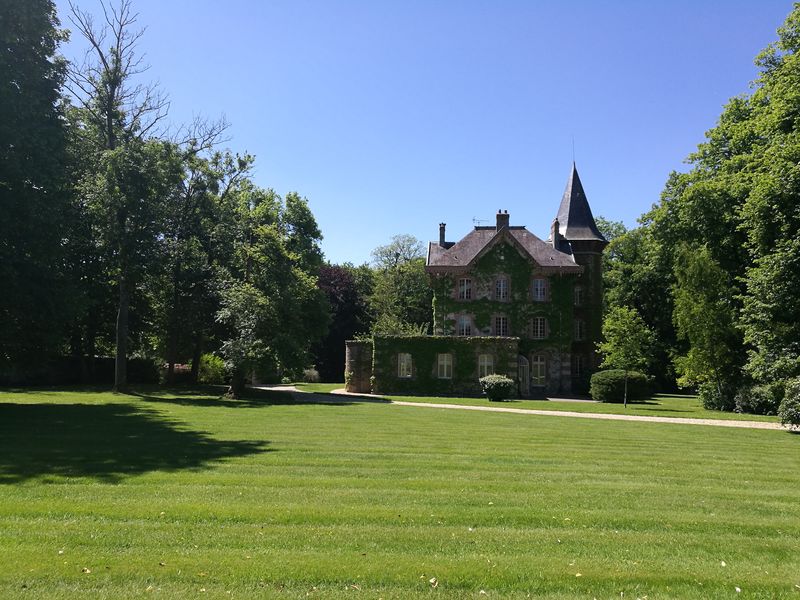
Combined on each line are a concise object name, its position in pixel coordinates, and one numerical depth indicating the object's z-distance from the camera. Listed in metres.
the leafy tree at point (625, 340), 27.94
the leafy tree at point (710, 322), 29.92
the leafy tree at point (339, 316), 57.19
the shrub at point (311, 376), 52.17
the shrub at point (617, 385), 32.88
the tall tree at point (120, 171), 29.19
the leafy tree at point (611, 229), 67.57
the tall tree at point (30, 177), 18.66
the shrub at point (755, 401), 26.66
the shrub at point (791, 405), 18.84
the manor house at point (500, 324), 37.81
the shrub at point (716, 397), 28.89
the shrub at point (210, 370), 42.38
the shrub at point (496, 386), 31.59
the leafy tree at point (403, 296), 59.19
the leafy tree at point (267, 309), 29.94
